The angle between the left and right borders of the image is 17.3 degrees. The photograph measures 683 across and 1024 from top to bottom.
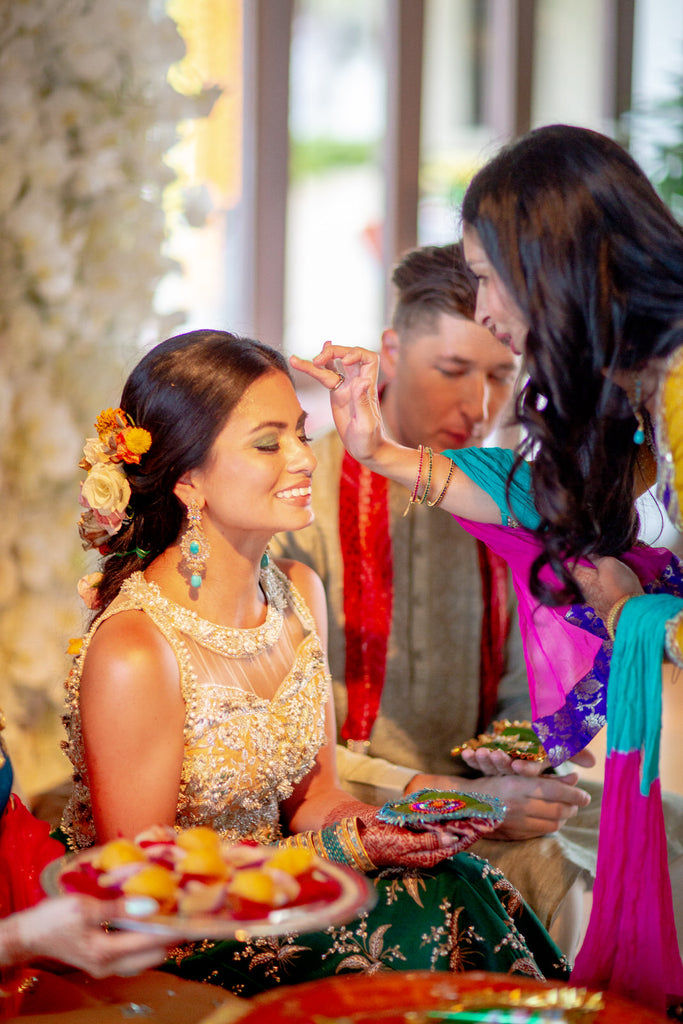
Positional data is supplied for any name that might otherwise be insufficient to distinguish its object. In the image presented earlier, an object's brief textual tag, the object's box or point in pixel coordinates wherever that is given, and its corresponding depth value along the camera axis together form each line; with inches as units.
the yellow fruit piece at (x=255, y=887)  67.1
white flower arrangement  93.1
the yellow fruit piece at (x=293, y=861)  68.6
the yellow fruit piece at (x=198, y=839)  68.5
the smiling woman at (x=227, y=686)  78.5
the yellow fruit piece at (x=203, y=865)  67.7
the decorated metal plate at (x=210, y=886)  66.3
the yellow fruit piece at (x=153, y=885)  66.8
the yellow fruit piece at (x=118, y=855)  68.0
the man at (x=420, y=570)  95.7
